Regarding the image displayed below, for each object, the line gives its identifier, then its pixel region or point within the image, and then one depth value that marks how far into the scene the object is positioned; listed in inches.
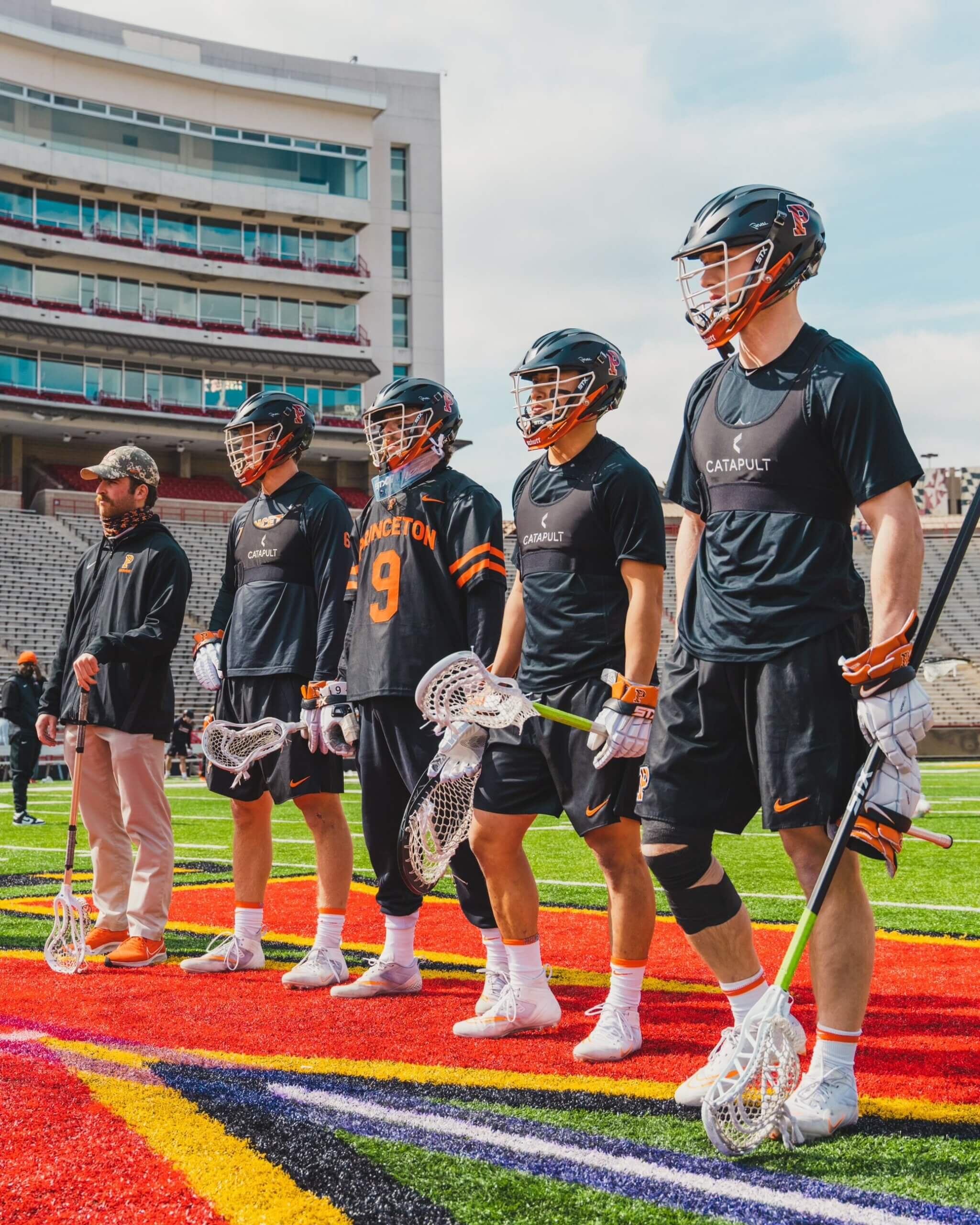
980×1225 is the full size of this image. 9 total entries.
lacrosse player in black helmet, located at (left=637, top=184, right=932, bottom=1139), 125.6
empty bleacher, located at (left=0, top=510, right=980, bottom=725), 1285.7
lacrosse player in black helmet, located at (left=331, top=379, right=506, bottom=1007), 197.0
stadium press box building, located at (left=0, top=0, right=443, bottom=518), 1861.5
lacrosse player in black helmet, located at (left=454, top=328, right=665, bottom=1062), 165.9
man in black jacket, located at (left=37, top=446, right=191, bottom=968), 233.5
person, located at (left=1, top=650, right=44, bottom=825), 575.5
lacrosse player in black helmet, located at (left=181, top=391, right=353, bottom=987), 217.2
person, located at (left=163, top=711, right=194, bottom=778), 1003.3
